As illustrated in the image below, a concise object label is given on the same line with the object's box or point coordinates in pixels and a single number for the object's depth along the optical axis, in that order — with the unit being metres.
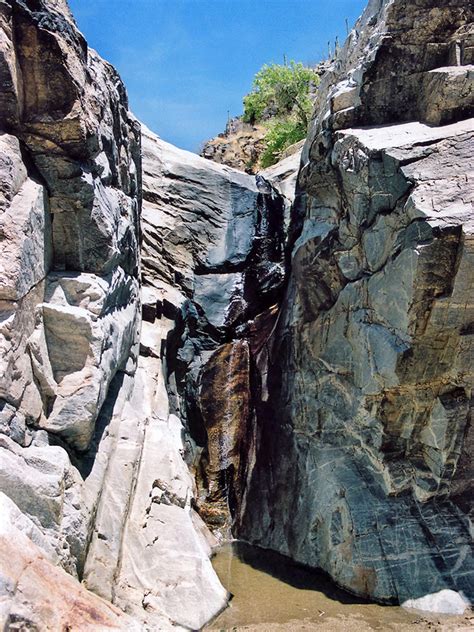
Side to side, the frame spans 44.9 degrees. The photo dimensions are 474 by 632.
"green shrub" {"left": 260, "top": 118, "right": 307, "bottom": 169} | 30.69
